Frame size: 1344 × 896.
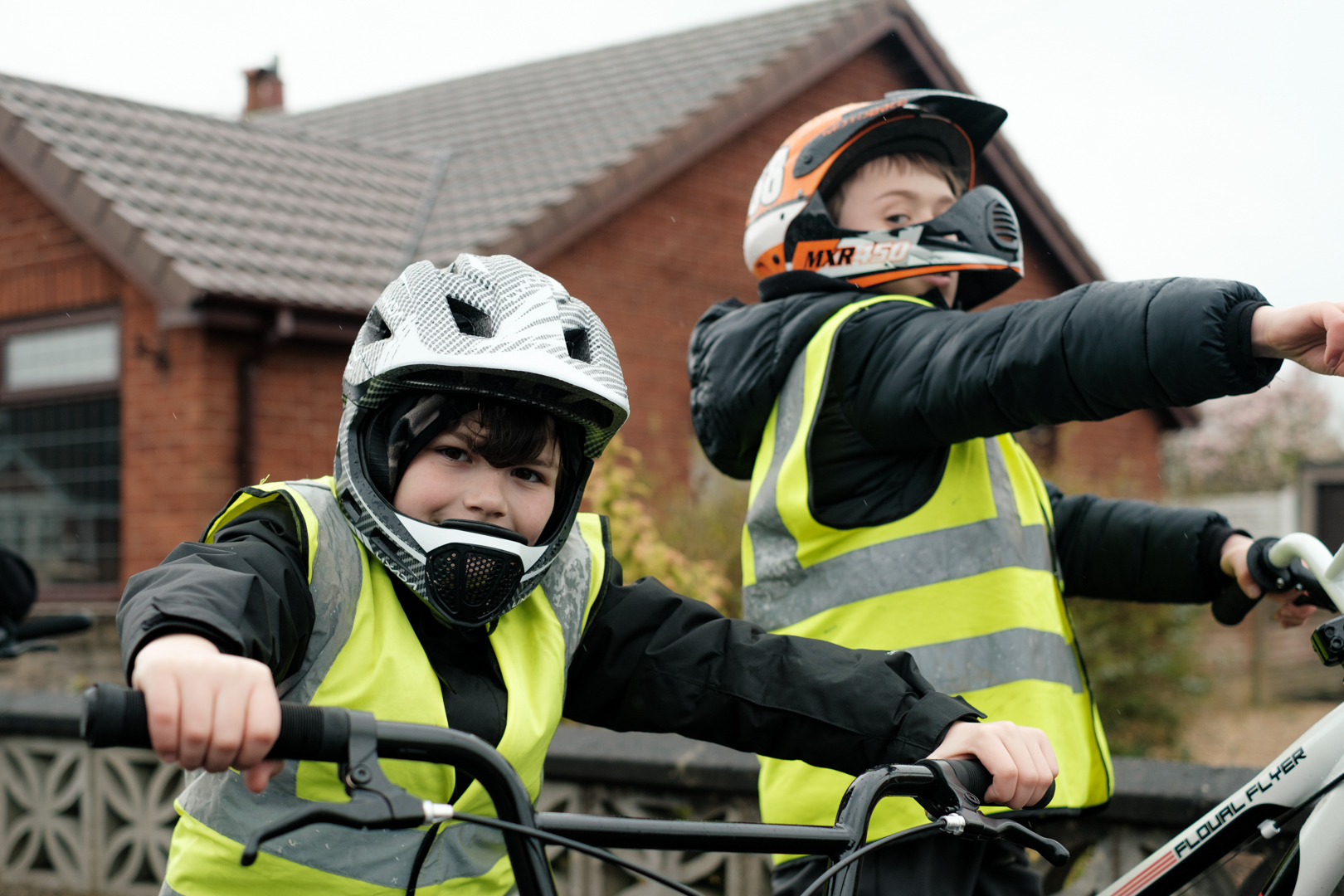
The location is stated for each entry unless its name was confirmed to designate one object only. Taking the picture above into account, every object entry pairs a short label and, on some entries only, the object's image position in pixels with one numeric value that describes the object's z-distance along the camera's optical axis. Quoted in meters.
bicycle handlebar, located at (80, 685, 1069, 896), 1.24
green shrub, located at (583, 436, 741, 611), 6.14
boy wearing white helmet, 1.85
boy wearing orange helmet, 1.93
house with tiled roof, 8.77
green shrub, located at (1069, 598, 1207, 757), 7.50
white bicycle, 2.01
